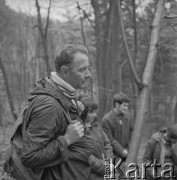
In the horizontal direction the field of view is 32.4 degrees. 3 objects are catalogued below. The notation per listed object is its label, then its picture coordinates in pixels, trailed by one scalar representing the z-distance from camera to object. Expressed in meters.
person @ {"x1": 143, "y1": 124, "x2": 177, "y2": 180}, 5.05
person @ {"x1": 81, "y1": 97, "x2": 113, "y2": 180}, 3.74
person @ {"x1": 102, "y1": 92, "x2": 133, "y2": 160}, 6.03
